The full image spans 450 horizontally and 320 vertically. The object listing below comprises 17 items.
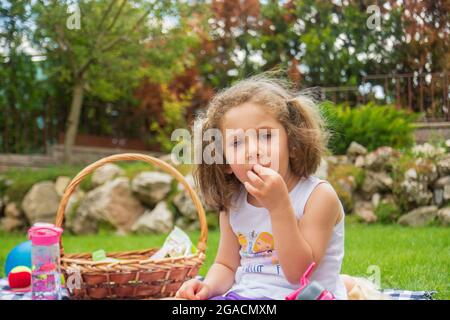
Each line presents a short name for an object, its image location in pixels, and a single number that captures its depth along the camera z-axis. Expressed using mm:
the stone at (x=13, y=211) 3725
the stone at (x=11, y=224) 3697
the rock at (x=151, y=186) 3330
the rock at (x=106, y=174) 3553
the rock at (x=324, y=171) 2867
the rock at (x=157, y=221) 3203
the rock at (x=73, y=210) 3457
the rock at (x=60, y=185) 3691
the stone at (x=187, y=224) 3166
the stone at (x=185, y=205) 3168
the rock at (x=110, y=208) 3330
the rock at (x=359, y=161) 2884
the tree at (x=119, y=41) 3770
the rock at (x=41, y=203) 3645
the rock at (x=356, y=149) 2910
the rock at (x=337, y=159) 2964
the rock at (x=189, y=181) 3045
